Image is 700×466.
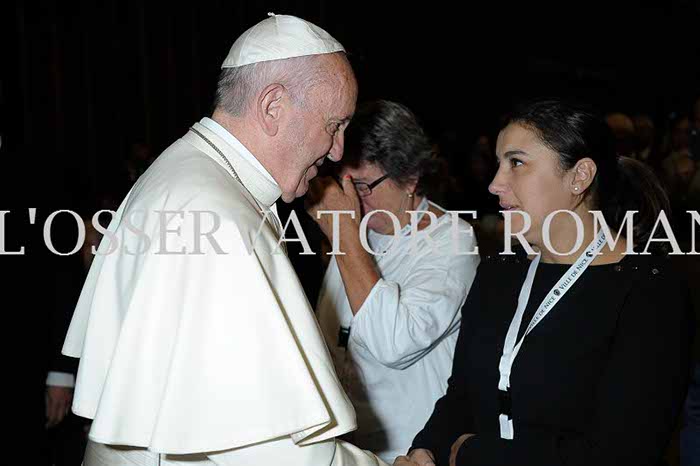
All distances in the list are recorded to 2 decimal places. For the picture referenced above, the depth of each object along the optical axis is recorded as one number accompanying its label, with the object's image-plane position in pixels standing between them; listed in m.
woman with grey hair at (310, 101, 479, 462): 2.39
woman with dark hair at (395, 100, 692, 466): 1.86
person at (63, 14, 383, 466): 1.46
